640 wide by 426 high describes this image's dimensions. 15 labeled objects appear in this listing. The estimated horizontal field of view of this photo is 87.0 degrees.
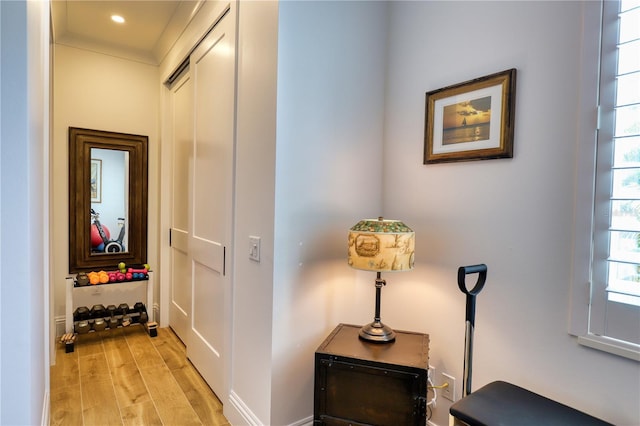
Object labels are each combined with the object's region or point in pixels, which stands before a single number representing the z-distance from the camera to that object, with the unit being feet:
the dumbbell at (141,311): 10.37
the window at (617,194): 3.75
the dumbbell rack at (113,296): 9.68
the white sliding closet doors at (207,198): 6.64
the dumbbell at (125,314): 10.10
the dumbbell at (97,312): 9.97
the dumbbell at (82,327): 9.55
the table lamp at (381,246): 4.73
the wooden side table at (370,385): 4.33
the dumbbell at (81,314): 9.73
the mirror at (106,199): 10.23
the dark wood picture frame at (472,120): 4.87
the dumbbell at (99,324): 9.75
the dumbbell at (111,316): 9.97
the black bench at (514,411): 3.59
